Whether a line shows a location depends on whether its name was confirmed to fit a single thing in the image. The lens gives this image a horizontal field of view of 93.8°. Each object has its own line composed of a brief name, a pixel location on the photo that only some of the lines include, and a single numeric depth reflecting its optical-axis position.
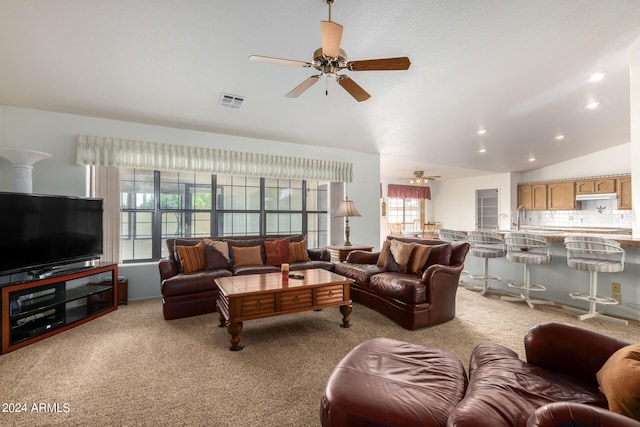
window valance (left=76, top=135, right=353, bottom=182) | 4.07
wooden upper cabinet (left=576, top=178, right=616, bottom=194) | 6.49
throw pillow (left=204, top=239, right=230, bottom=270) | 4.00
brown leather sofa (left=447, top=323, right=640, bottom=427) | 0.91
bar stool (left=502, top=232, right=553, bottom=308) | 3.79
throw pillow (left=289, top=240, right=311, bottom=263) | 4.61
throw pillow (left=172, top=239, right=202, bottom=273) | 3.88
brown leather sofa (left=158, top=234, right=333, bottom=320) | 3.40
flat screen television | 2.88
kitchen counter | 3.22
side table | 5.14
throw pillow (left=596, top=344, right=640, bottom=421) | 0.98
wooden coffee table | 2.64
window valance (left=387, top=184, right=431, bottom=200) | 9.59
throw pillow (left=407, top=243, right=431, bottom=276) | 3.55
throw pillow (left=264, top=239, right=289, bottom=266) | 4.44
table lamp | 5.24
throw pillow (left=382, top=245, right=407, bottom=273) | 3.78
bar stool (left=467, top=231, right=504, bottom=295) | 4.21
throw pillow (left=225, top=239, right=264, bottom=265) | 4.33
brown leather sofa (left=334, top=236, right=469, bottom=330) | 3.08
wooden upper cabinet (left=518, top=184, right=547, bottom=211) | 7.76
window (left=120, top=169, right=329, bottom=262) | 4.57
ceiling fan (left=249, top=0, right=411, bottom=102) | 2.12
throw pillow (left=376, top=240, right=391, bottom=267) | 4.06
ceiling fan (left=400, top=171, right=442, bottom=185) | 8.12
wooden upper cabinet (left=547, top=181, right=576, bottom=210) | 7.15
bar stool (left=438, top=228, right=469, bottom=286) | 4.80
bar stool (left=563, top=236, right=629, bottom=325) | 3.24
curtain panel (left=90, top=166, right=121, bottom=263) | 4.10
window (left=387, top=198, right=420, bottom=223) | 10.12
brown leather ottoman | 1.20
